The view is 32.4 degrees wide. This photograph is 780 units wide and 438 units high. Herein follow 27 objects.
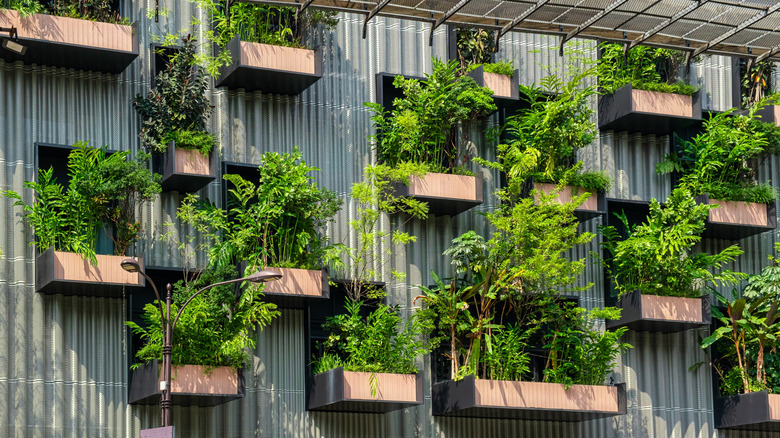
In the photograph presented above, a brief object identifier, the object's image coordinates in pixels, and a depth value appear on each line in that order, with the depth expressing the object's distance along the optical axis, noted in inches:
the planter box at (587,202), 1103.0
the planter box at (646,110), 1132.5
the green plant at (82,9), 987.9
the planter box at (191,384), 920.3
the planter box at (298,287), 977.5
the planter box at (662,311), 1079.0
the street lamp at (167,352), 703.1
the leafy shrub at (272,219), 981.2
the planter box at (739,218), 1138.7
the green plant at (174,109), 995.9
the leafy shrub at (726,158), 1145.4
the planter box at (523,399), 999.0
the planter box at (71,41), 959.0
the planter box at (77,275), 923.4
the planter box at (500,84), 1095.6
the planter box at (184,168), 978.1
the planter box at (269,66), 1019.3
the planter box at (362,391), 965.8
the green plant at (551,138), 1080.2
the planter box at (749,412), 1068.5
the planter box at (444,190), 1047.0
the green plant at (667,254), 1091.3
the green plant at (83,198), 938.1
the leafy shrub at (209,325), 933.2
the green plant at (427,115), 1063.6
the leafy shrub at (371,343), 981.8
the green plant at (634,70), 1149.7
